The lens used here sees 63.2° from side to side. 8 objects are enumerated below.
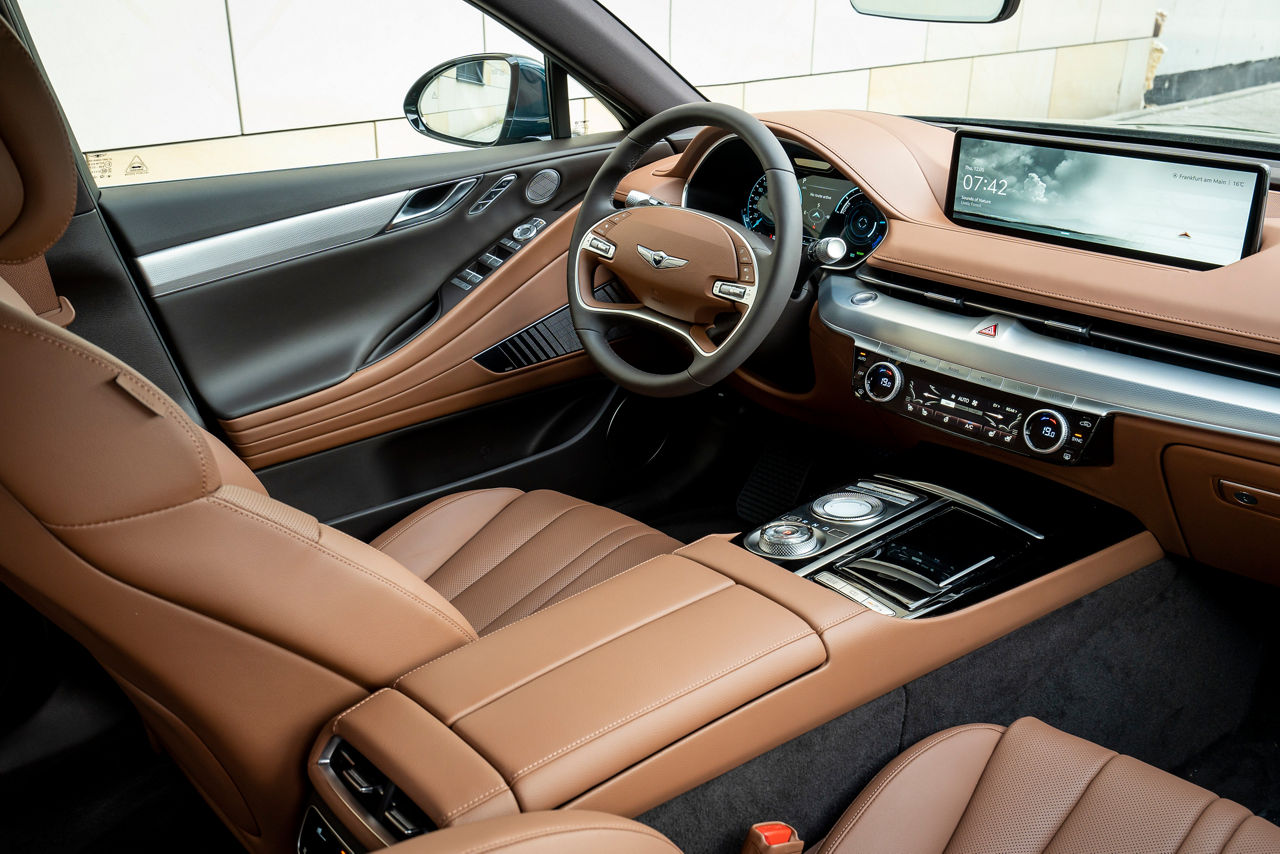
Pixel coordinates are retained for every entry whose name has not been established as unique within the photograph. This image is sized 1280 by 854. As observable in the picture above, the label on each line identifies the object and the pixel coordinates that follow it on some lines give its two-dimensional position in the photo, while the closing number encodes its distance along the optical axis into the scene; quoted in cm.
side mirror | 227
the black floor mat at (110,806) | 173
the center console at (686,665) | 102
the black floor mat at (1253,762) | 172
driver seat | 88
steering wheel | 154
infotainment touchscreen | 136
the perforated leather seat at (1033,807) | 112
